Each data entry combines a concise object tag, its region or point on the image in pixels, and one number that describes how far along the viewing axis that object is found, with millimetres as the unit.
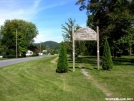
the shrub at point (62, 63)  7936
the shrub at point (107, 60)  8587
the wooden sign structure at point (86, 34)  9022
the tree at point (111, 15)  12858
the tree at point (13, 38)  36439
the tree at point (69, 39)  16098
